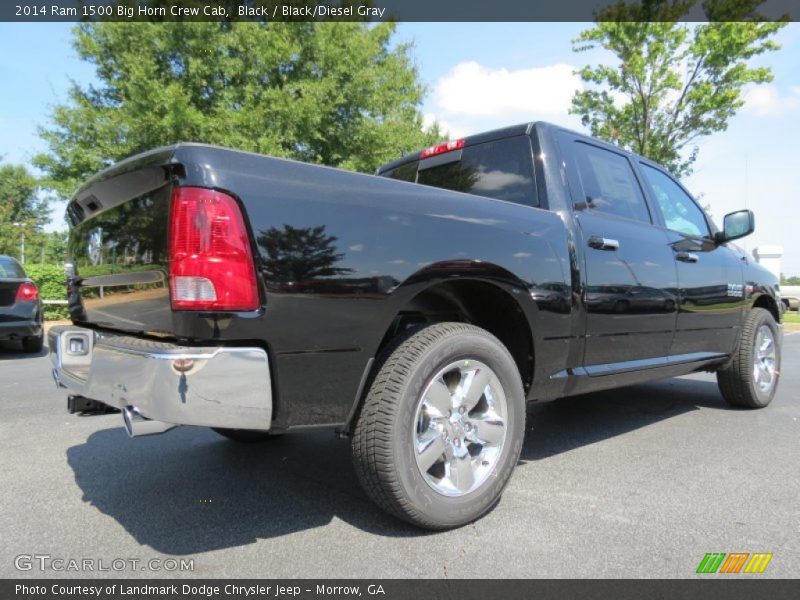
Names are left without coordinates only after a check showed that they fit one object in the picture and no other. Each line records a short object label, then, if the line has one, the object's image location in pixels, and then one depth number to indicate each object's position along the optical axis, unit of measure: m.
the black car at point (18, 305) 7.80
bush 16.69
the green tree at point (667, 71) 15.61
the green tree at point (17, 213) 40.56
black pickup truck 1.99
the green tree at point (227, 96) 14.45
